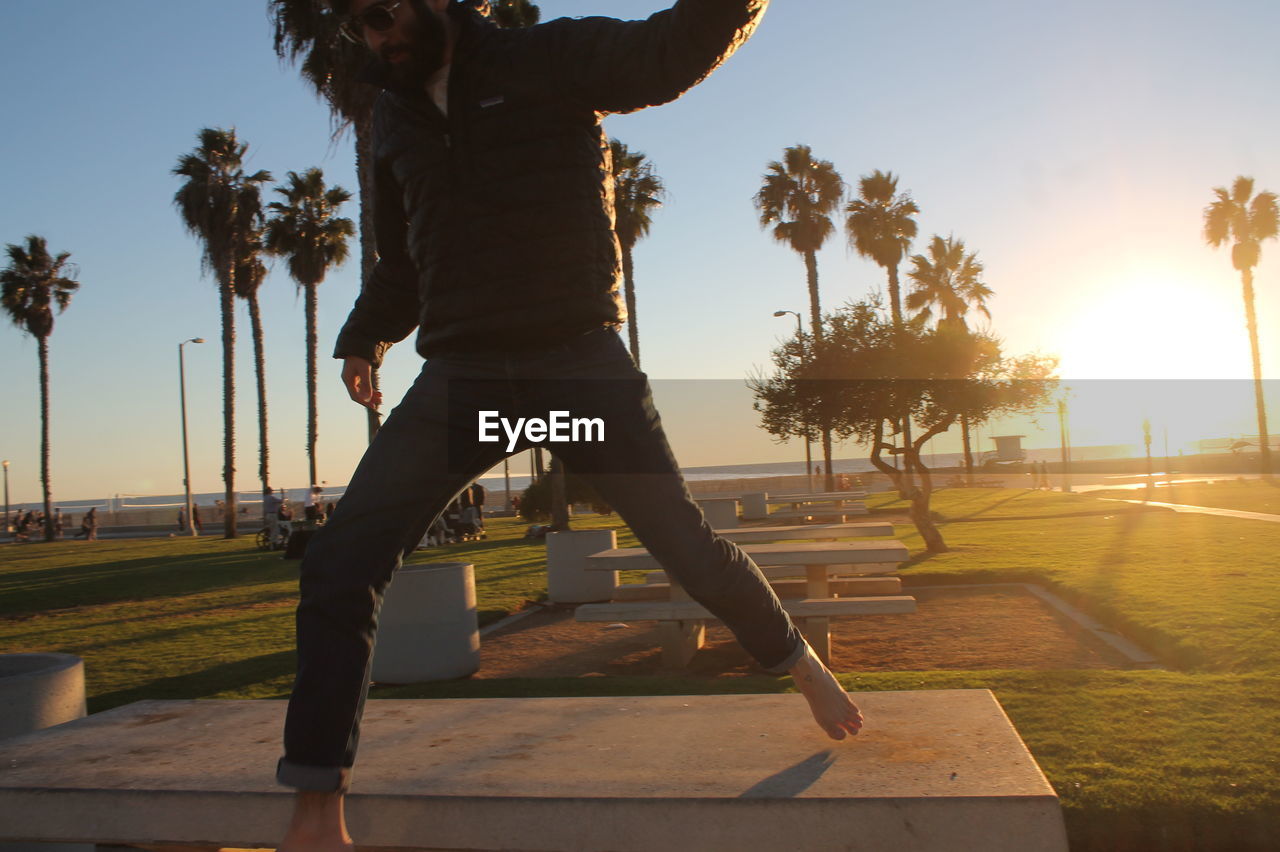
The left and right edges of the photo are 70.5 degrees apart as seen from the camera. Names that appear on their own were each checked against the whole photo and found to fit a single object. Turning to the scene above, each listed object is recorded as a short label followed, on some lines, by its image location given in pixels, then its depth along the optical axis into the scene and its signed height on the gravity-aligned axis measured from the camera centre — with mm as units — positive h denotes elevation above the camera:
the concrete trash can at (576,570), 10062 -1066
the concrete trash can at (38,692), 3170 -685
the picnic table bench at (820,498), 19375 -805
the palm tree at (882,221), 35438 +9258
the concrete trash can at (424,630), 6273 -1033
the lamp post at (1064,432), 44616 +829
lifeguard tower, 65812 -123
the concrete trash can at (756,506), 24484 -1143
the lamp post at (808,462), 39819 -43
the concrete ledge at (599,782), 1843 -720
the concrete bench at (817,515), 16047 -1052
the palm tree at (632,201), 27781 +8446
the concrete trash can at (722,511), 15480 -806
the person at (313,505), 26359 -512
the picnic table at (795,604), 6051 -962
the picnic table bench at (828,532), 8062 -653
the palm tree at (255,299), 32594 +7064
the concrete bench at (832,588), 7176 -1018
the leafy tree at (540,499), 26797 -681
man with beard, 1895 +408
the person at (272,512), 23406 -678
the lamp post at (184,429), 41219 +3054
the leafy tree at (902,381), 14539 +1218
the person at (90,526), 37288 -1087
